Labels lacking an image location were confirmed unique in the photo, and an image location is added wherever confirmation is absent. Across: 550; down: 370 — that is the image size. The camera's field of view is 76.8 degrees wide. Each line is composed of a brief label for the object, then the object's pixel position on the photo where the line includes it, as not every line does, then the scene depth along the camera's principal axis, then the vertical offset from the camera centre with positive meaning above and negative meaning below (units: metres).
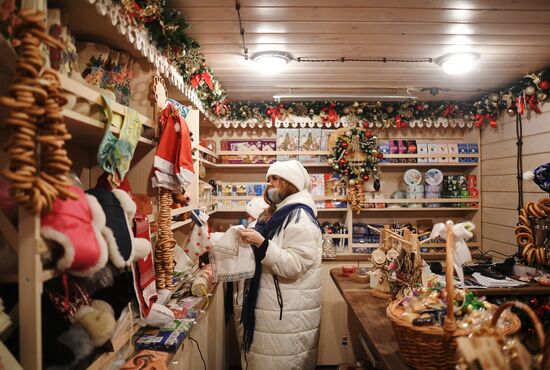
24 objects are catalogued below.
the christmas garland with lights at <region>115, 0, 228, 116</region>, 1.47 +0.78
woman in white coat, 2.04 -0.63
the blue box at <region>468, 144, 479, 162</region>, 3.79 +0.44
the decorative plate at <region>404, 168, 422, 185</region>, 3.82 +0.14
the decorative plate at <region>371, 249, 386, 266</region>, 2.08 -0.41
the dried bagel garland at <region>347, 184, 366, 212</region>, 3.63 -0.07
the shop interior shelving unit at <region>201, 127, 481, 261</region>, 3.79 +0.19
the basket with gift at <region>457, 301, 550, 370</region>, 0.91 -0.44
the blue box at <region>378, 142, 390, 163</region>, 3.76 +0.44
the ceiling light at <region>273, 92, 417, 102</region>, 3.32 +0.90
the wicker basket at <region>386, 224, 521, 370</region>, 1.11 -0.49
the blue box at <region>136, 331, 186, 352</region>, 1.44 -0.64
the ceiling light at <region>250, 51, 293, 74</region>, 2.38 +0.91
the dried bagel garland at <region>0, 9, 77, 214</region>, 0.77 +0.15
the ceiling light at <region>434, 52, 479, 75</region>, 2.41 +0.91
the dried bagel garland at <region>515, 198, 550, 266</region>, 2.27 -0.31
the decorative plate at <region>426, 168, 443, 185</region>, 3.79 +0.13
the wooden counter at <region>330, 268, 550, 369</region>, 1.34 -0.63
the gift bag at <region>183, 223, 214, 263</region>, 2.36 -0.36
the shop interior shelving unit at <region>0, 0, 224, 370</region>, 0.87 +0.13
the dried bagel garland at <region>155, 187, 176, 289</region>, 1.70 -0.26
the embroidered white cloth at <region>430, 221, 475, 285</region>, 1.16 -0.18
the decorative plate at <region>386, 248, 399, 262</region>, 1.98 -0.37
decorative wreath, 3.57 +0.37
